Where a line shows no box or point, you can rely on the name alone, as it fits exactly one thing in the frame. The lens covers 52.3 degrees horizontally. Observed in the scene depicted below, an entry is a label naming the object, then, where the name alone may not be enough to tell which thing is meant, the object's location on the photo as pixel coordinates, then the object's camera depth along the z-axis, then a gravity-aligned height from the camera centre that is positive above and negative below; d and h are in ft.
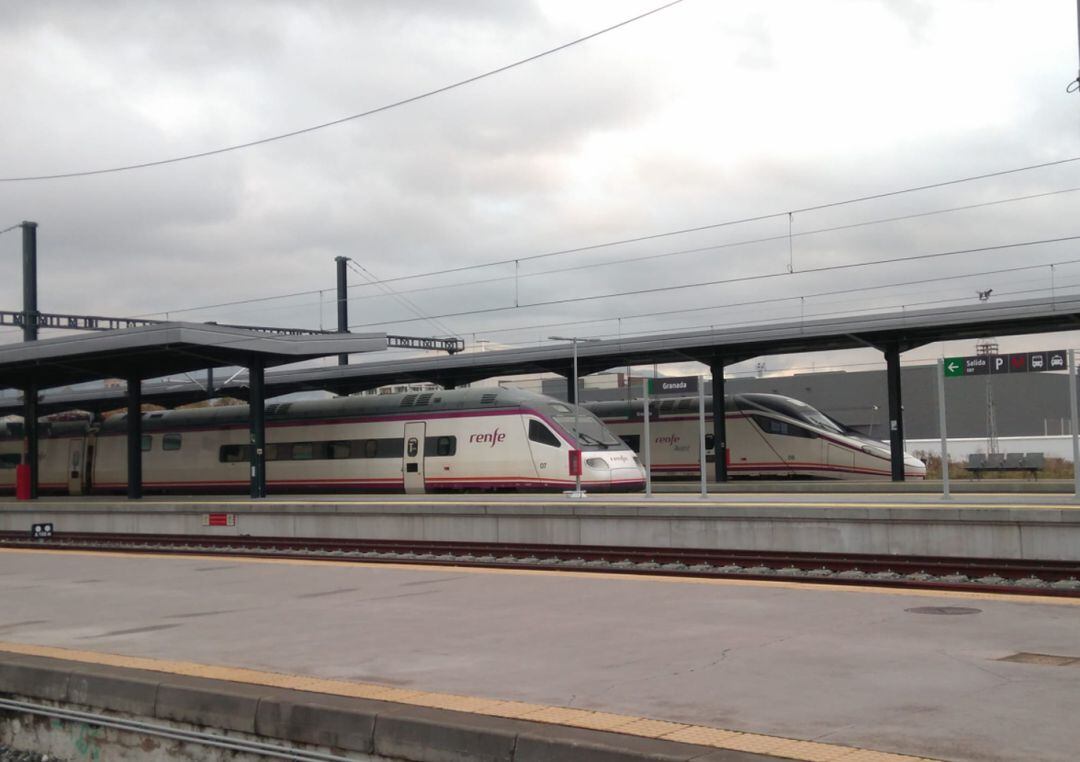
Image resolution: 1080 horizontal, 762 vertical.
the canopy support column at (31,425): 108.88 +3.39
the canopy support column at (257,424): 89.92 +2.46
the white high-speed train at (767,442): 105.50 +0.00
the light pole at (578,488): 77.65 -2.99
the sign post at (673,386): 94.79 +5.07
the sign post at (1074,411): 57.31 +1.19
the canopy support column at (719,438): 102.42 +0.46
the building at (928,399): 178.64 +6.68
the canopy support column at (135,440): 99.76 +1.53
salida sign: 62.49 +4.10
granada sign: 94.73 +5.07
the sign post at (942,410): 60.26 +1.52
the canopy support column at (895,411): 91.50 +2.32
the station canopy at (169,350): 82.33 +8.46
